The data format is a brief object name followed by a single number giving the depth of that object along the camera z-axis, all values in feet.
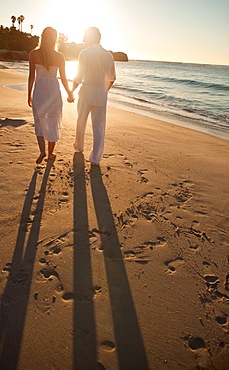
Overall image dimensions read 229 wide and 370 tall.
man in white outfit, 13.01
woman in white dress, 12.32
